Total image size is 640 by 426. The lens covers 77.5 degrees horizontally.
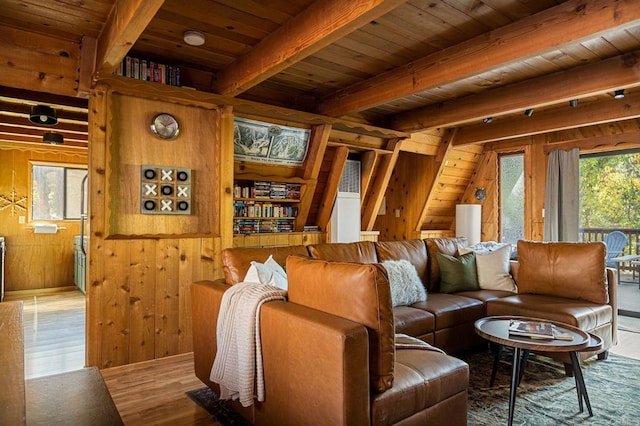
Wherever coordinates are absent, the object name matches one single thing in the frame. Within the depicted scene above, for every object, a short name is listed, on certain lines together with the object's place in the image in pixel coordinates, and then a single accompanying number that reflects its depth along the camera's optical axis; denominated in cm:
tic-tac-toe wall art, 331
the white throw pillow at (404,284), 327
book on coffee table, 238
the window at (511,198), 596
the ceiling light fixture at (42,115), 393
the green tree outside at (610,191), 479
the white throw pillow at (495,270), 392
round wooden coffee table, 221
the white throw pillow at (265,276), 250
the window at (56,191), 641
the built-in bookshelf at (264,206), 419
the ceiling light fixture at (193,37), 285
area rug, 230
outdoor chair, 489
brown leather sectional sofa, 156
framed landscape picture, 396
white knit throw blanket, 196
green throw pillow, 383
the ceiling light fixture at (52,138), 484
